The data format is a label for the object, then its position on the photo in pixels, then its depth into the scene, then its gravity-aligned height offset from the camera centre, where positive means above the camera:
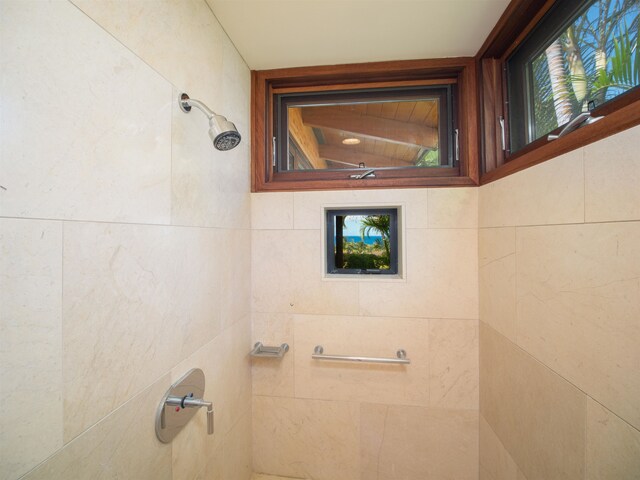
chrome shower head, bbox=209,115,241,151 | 0.74 +0.33
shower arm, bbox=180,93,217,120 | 0.76 +0.43
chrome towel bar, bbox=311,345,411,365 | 1.21 -0.54
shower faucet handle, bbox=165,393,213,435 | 0.76 -0.47
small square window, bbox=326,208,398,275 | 1.40 +0.01
